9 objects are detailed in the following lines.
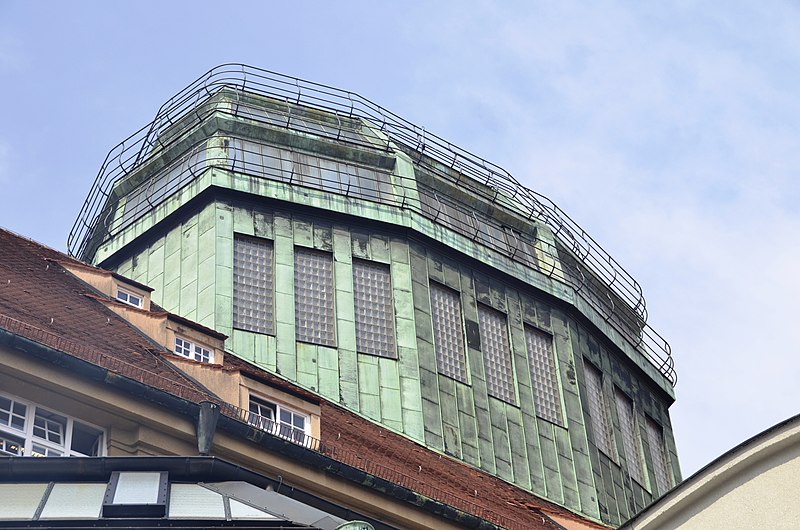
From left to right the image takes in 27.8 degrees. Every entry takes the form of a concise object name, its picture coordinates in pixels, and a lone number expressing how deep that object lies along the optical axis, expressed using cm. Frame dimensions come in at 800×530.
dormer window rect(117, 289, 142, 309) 2720
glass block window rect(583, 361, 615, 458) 3966
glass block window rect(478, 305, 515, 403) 3784
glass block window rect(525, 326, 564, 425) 3853
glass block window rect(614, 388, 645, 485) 4069
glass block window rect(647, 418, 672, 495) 4175
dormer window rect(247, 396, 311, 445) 2402
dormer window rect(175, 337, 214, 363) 2633
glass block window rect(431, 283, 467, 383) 3712
